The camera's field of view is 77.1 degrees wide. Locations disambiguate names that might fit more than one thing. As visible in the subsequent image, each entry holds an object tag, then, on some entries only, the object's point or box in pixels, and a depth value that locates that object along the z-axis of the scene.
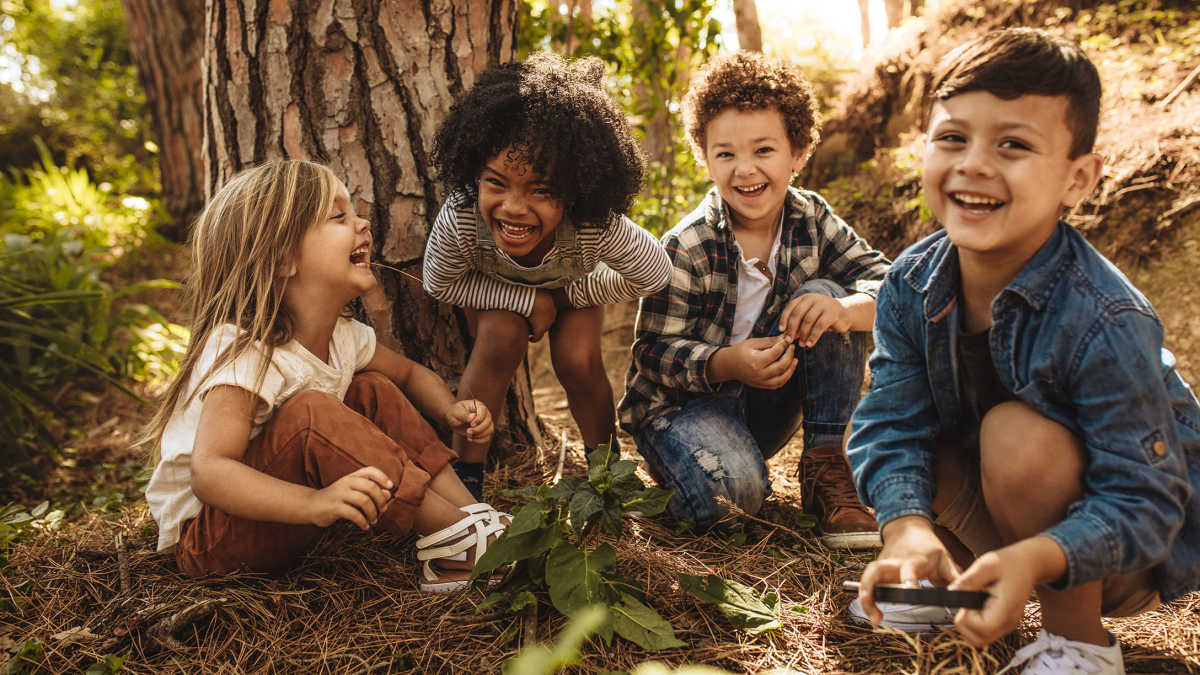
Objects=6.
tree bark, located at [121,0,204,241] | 5.40
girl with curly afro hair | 2.04
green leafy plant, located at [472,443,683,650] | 1.56
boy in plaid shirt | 2.21
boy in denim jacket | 1.25
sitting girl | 1.70
